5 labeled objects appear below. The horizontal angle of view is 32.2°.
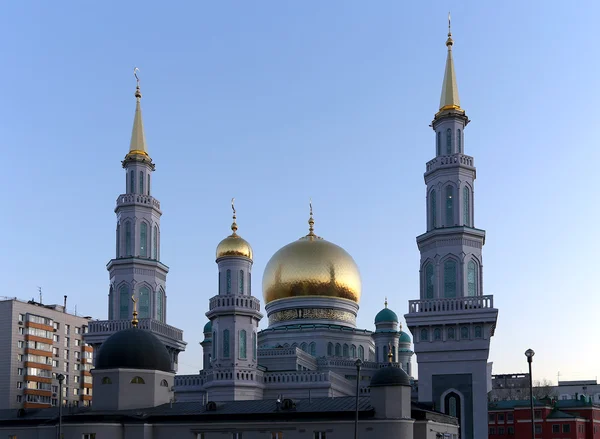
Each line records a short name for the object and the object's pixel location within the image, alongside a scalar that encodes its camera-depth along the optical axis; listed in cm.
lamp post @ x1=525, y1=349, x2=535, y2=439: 3825
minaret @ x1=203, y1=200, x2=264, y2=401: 6875
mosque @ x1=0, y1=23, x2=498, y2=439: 5794
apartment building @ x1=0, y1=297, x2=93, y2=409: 9906
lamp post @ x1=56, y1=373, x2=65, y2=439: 4815
